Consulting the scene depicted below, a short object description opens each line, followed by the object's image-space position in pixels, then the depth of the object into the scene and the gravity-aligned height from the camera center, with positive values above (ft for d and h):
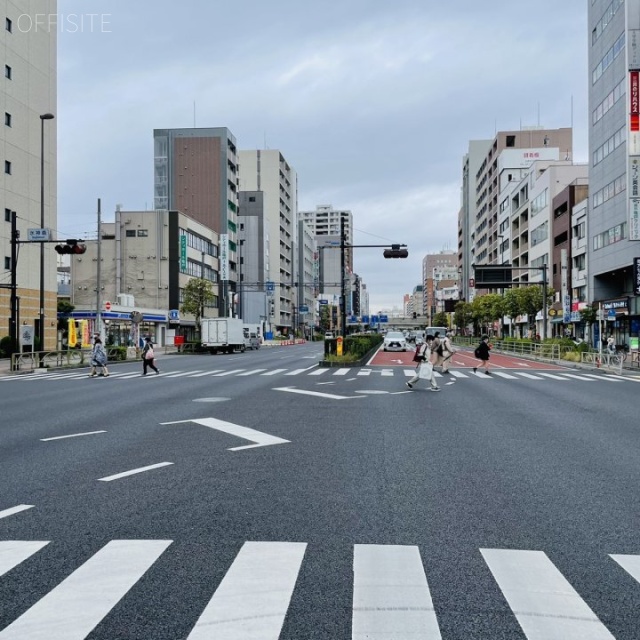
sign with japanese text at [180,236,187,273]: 231.50 +26.62
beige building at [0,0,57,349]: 133.49 +40.04
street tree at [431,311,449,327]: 469.16 +2.67
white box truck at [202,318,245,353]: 170.91 -2.98
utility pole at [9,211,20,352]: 94.32 +5.98
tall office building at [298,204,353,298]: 575.79 +55.39
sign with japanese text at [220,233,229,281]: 282.36 +32.08
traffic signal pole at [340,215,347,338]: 97.83 +7.27
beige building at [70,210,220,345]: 225.97 +21.80
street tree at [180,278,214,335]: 198.90 +8.68
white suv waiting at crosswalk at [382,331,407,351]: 167.32 -5.68
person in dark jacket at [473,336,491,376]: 85.74 -4.15
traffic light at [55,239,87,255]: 91.66 +11.36
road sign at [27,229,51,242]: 92.17 +13.31
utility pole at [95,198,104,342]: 119.22 +4.73
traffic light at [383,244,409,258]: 95.30 +11.05
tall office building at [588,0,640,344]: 121.08 +37.93
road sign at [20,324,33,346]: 106.11 -2.21
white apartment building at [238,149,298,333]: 380.72 +72.67
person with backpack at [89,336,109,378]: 82.07 -4.82
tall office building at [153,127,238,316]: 284.61 +68.56
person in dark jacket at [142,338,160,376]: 83.92 -4.79
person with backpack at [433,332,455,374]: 71.27 -3.22
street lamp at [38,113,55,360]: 102.48 +10.65
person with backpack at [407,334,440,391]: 57.41 -4.06
